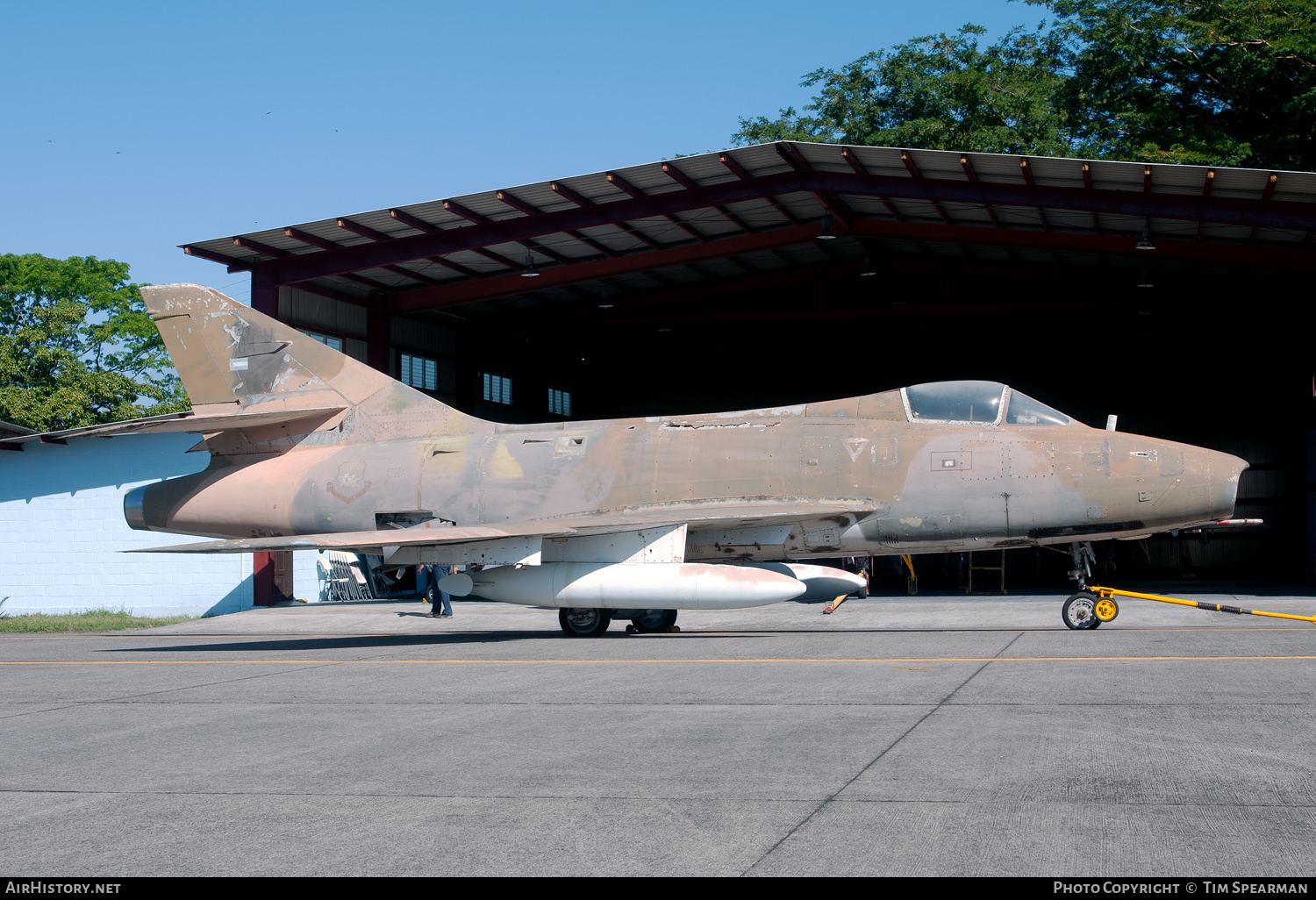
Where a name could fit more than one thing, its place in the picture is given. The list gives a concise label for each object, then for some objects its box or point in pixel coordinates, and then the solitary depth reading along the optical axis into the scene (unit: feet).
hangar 79.10
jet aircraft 44.78
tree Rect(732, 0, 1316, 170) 120.57
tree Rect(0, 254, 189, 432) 159.74
